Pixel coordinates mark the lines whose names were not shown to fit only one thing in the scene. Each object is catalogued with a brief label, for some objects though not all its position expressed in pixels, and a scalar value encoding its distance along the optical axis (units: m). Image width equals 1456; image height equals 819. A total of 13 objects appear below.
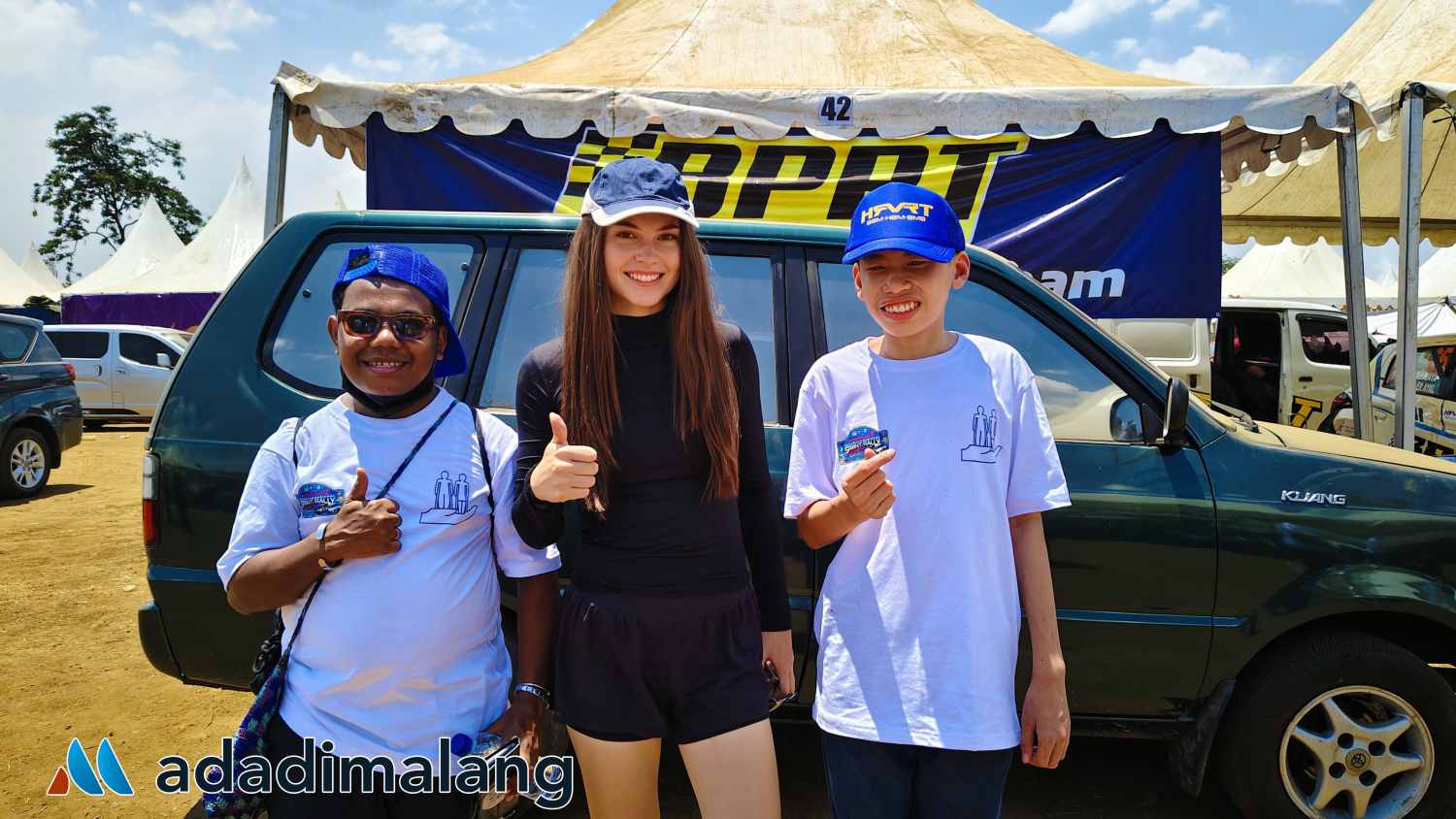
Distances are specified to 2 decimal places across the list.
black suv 7.97
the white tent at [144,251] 22.52
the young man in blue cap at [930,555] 1.49
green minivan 2.46
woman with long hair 1.55
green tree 44.91
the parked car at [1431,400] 6.72
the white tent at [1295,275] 21.75
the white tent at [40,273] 31.07
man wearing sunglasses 1.51
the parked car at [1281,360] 8.41
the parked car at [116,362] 13.24
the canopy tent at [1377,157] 5.86
